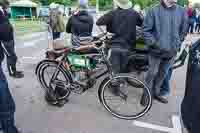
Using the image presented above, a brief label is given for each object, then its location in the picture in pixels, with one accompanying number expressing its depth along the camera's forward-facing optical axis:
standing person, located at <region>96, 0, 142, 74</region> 3.84
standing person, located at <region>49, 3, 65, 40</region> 7.06
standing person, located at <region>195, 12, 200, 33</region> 14.38
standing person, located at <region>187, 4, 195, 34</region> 13.49
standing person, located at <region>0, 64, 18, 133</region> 2.71
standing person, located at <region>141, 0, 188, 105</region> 3.54
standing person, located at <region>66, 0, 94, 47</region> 4.92
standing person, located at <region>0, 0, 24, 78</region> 4.67
